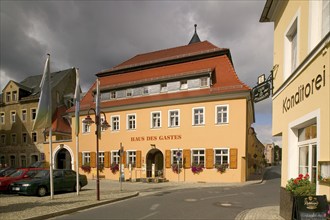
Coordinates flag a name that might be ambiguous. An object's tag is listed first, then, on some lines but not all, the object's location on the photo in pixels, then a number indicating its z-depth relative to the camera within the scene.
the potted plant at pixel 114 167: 30.80
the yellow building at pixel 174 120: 25.50
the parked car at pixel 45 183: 15.36
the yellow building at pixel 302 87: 5.60
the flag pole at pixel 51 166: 13.61
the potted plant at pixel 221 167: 25.20
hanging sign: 9.95
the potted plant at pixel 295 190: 6.57
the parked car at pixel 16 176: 17.34
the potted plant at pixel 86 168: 32.78
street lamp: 14.38
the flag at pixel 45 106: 13.66
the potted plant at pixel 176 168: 27.14
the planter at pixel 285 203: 7.75
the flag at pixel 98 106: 14.59
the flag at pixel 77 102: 15.60
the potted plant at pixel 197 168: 26.27
